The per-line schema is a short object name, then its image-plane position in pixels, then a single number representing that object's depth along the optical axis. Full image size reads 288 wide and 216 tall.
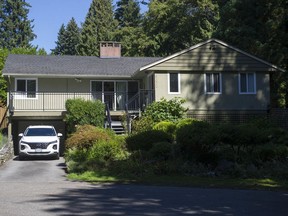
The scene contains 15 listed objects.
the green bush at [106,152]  17.33
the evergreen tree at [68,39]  67.38
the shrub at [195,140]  16.33
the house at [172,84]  27.22
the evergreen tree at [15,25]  59.81
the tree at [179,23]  43.06
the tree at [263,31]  30.25
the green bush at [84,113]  24.78
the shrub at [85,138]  18.81
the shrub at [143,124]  24.16
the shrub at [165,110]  25.14
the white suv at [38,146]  21.94
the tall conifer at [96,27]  54.59
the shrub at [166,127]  22.23
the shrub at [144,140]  18.62
